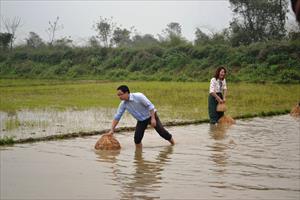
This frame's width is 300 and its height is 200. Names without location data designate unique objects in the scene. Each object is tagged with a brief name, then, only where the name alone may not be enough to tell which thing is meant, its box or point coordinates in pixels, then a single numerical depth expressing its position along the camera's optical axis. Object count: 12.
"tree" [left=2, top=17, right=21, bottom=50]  49.28
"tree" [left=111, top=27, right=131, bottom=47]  51.21
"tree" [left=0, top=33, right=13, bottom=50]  48.37
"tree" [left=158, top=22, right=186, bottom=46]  41.72
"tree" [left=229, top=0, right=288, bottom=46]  36.44
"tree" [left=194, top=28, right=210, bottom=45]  40.06
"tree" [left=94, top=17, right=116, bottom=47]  51.38
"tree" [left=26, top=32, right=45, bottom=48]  56.94
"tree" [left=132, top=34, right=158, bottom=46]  73.12
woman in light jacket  11.40
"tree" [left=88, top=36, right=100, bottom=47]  48.61
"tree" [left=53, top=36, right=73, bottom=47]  49.25
